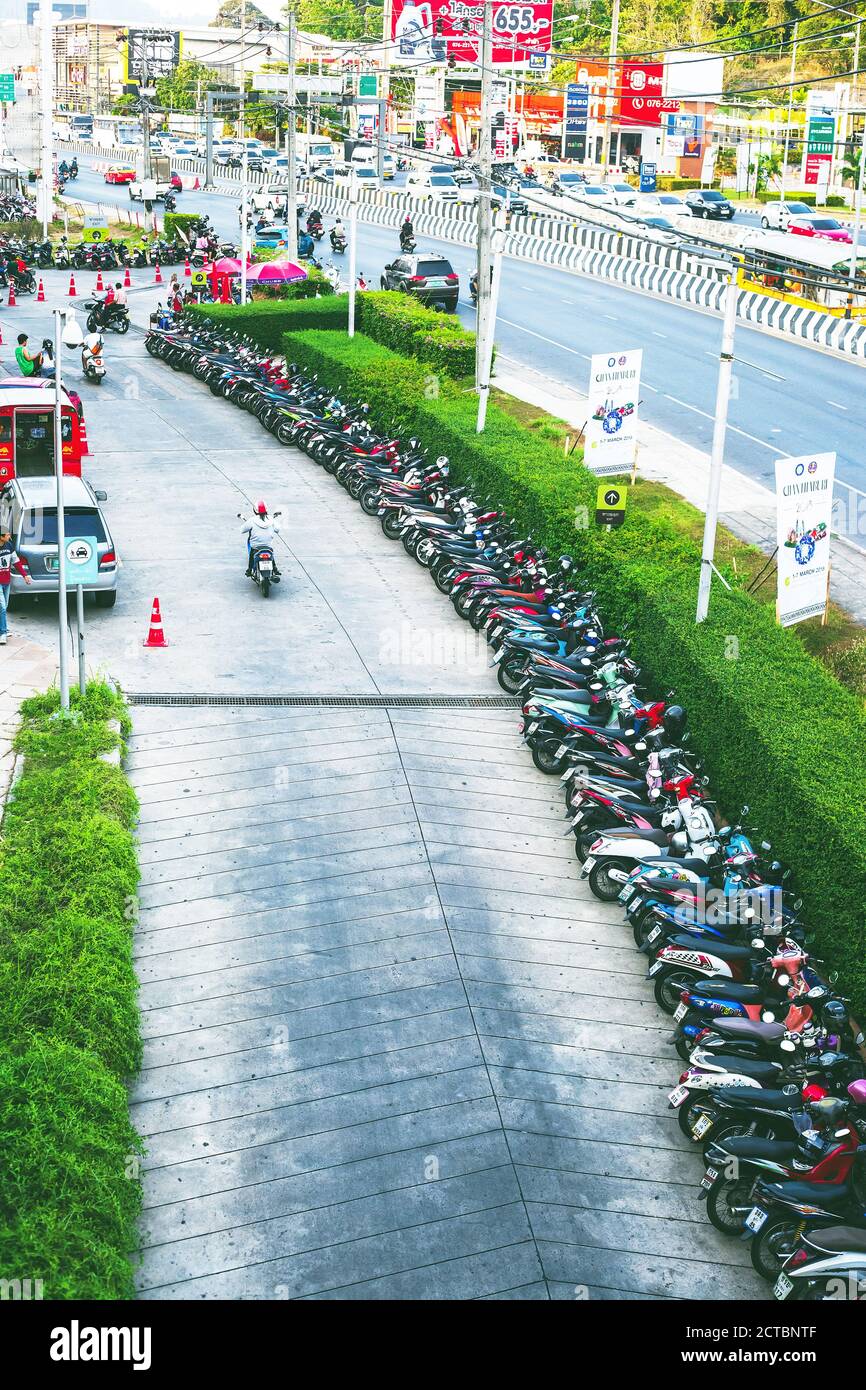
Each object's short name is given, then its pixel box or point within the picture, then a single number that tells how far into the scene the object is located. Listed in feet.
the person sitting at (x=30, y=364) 109.14
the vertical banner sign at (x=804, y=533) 53.42
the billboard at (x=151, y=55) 306.35
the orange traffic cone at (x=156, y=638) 62.85
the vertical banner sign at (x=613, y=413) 72.23
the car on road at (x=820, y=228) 192.85
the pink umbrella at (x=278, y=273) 134.31
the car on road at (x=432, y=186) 241.14
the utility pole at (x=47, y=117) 201.16
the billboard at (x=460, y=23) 229.19
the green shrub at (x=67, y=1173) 26.84
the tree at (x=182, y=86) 444.10
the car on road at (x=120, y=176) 313.53
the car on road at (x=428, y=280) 141.59
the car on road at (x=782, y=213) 206.76
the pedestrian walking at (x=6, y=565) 63.00
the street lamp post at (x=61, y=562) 49.39
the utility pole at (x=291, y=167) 139.44
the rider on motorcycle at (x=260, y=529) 68.33
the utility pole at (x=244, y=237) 126.62
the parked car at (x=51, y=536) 65.36
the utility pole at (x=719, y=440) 54.44
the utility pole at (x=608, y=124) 290.15
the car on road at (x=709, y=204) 214.69
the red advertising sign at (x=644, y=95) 257.55
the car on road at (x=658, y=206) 208.67
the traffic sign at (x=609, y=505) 63.26
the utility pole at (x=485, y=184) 88.12
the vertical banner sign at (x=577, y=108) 243.77
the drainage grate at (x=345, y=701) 57.57
